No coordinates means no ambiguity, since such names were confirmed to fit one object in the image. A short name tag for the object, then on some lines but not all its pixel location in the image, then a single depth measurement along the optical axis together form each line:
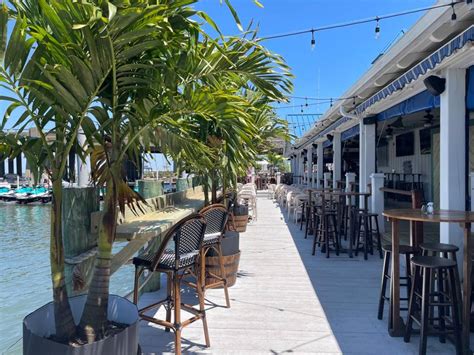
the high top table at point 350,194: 5.46
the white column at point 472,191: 4.22
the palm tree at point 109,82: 1.51
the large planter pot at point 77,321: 1.66
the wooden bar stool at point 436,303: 2.50
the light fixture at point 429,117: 6.95
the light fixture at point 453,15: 2.86
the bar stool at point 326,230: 5.57
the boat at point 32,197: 25.89
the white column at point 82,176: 3.94
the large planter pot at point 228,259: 3.69
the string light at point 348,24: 4.18
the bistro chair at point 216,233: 3.29
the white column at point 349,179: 7.75
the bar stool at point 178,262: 2.43
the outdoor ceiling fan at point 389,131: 9.30
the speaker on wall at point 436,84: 3.64
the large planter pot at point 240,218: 7.44
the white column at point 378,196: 6.30
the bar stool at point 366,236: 5.31
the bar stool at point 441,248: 2.75
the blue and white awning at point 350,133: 7.85
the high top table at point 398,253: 2.52
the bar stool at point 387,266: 3.08
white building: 3.26
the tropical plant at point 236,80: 2.01
